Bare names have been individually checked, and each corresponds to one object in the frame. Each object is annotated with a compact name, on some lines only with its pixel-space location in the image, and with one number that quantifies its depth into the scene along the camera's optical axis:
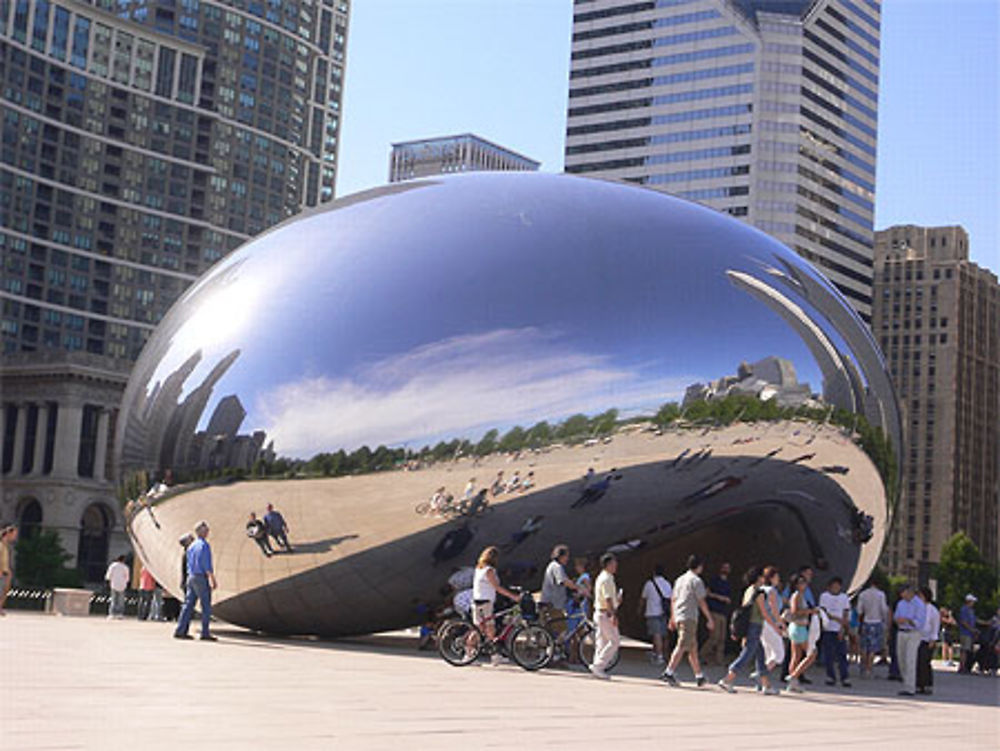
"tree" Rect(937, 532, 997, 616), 98.81
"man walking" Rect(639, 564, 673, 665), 18.31
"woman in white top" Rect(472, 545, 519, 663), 16.41
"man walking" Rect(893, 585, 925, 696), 18.58
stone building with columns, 113.25
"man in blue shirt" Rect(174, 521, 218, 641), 17.81
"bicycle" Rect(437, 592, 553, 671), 16.58
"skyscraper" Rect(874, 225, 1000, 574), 173.75
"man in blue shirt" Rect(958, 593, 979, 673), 26.53
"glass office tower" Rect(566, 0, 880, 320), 165.88
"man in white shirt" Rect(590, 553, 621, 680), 15.84
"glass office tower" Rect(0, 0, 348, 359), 136.00
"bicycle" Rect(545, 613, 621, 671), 17.23
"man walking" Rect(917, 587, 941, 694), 18.92
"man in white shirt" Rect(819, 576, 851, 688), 18.92
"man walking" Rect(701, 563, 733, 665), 18.95
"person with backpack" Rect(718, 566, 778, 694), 15.73
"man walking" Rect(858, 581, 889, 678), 21.81
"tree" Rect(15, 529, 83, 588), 85.38
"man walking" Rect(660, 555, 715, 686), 15.80
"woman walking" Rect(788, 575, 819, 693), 16.91
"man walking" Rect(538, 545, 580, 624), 16.86
